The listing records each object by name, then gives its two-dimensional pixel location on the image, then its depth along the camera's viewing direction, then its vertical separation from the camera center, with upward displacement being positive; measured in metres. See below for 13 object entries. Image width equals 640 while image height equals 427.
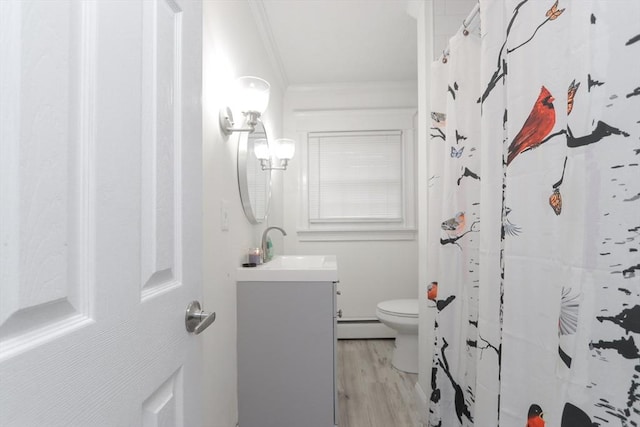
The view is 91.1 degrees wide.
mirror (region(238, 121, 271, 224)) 1.71 +0.20
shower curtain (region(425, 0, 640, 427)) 0.55 -0.01
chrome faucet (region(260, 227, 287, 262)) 2.00 -0.22
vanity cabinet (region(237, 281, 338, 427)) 1.58 -0.74
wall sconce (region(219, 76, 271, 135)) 1.52 +0.55
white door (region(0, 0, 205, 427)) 0.33 +0.00
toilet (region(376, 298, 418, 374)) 2.27 -0.85
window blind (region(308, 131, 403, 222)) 3.17 +0.38
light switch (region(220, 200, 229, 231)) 1.42 -0.01
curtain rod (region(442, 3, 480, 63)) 1.18 +0.77
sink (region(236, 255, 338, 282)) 1.60 -0.31
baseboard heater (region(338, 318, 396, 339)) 3.07 -1.14
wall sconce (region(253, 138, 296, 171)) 2.05 +0.44
